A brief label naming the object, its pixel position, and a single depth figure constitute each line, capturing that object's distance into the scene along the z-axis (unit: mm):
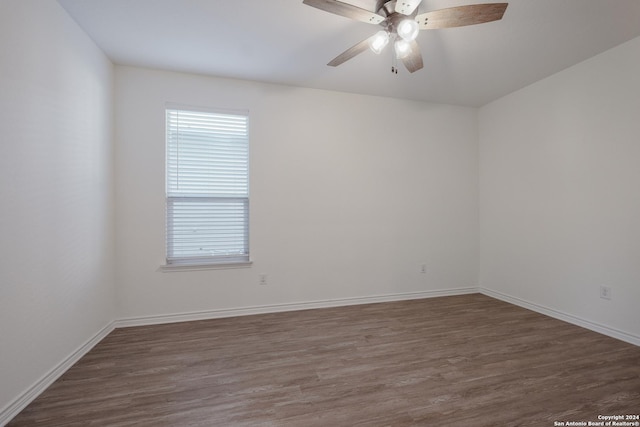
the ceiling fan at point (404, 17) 1623
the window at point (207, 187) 2979
